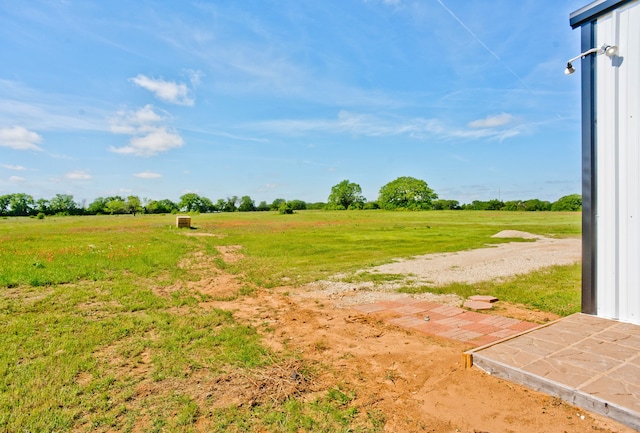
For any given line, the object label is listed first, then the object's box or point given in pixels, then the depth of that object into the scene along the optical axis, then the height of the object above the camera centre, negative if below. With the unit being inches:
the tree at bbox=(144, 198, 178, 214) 3481.8 +67.4
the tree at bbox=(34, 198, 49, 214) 3007.4 +73.9
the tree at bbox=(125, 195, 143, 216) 3372.0 +95.0
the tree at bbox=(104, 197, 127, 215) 3225.9 +65.7
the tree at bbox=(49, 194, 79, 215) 3024.1 +82.9
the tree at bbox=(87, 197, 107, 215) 3160.4 +76.7
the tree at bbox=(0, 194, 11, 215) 3072.8 +112.9
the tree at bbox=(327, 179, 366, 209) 3683.6 +167.6
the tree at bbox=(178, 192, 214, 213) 3673.0 +112.3
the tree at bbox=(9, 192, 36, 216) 2987.7 +93.6
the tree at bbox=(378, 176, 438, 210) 3430.1 +169.1
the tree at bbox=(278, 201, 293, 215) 2581.2 +21.7
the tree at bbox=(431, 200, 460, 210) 3118.1 +54.7
